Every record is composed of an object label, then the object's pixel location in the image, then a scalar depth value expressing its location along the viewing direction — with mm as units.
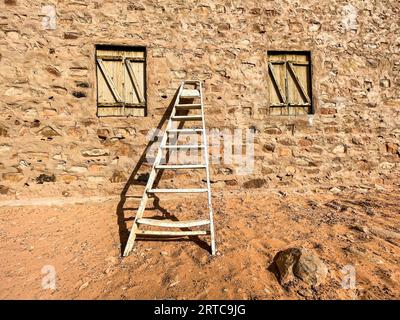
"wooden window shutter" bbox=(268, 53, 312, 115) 3771
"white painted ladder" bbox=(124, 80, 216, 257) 2156
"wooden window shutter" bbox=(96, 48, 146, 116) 3438
